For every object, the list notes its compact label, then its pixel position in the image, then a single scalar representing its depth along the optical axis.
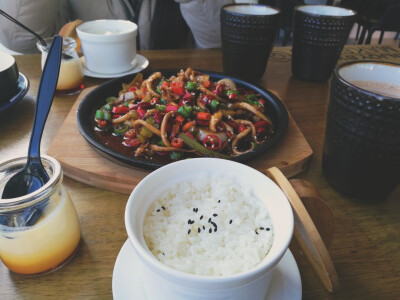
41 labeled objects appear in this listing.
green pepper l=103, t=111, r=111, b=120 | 0.45
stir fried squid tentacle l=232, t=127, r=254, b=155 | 0.42
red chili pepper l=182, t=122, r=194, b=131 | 0.44
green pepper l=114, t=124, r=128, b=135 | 0.45
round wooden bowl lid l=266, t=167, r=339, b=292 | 0.23
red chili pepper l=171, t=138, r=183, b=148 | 0.41
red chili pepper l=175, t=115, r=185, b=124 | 0.44
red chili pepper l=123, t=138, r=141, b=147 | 0.43
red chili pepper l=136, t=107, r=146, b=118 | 0.46
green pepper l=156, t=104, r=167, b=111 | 0.46
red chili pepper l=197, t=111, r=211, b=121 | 0.45
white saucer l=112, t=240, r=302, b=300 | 0.24
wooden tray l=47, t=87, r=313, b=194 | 0.37
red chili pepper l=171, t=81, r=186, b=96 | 0.49
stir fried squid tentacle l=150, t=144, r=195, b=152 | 0.40
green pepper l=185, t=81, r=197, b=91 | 0.49
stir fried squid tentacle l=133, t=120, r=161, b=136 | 0.43
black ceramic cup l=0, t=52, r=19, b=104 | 0.45
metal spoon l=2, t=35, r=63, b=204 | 0.28
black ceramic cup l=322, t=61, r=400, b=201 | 0.30
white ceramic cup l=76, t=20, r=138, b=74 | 0.56
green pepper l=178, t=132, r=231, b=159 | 0.39
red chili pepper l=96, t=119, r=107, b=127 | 0.45
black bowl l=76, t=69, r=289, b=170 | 0.37
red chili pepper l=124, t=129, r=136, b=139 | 0.44
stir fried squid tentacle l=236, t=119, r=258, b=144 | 0.45
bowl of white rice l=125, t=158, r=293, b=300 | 0.20
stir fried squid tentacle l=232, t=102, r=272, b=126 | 0.47
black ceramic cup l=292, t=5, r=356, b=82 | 0.55
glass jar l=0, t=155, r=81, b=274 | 0.25
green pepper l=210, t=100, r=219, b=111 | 0.47
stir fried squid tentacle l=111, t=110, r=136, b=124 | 0.46
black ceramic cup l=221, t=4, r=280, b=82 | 0.54
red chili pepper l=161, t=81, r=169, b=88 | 0.49
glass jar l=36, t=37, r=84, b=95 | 0.53
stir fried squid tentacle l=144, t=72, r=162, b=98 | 0.49
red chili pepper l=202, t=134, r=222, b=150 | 0.42
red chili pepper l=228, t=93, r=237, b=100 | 0.50
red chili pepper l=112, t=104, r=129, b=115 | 0.47
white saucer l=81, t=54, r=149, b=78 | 0.59
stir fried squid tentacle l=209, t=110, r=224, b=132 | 0.44
